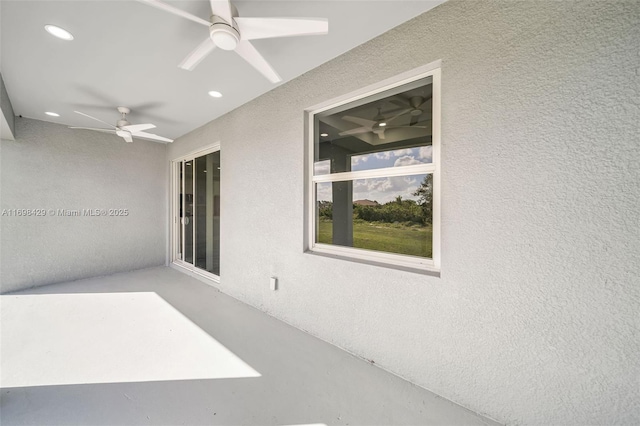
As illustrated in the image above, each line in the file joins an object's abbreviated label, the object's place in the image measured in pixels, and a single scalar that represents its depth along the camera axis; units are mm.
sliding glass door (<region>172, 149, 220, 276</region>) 4001
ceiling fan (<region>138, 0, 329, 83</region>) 1320
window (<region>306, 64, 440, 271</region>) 1766
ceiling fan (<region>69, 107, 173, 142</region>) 3143
